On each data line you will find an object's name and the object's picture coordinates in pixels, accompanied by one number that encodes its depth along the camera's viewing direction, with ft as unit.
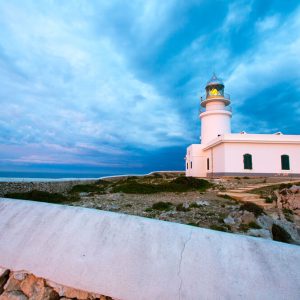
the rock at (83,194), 39.70
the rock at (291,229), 16.55
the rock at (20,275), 6.05
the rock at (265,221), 17.92
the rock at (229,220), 18.53
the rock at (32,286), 5.76
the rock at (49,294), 5.64
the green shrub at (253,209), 20.12
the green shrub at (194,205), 25.48
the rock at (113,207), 24.93
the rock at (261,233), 15.21
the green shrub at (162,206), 24.93
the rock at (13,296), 5.76
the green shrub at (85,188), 47.19
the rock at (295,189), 30.75
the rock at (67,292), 5.48
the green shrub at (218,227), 16.99
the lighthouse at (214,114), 76.54
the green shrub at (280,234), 16.22
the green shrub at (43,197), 32.63
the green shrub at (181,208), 23.91
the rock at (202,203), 26.62
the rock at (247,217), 18.72
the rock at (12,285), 6.02
